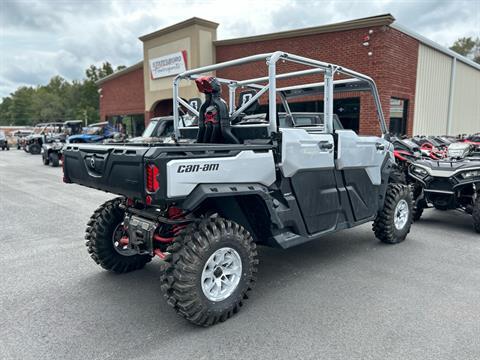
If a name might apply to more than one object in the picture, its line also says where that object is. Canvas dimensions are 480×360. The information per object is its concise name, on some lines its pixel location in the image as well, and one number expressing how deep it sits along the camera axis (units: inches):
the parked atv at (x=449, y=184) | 249.8
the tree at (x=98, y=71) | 2913.4
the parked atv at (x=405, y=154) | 303.3
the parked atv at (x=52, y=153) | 703.1
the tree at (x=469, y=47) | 2228.1
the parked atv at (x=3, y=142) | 1250.7
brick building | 512.7
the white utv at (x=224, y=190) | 124.0
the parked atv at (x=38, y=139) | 1024.2
